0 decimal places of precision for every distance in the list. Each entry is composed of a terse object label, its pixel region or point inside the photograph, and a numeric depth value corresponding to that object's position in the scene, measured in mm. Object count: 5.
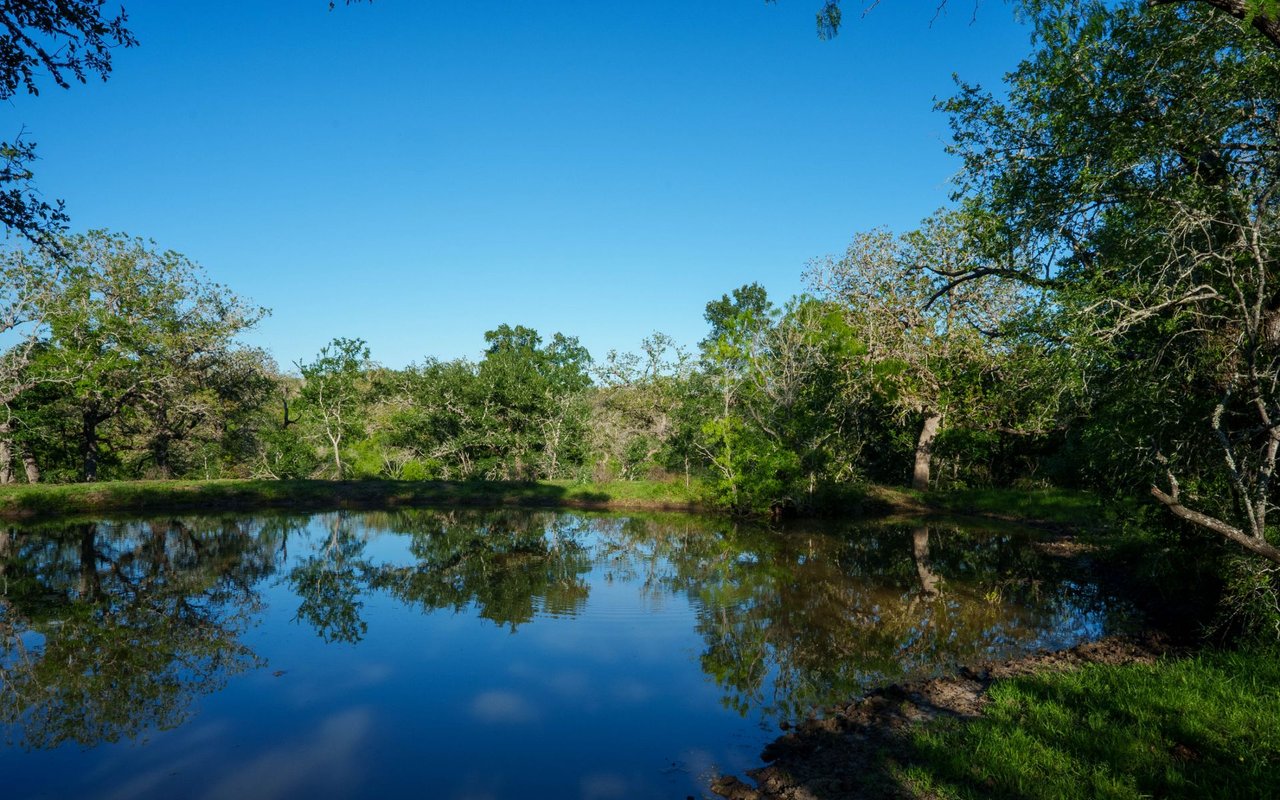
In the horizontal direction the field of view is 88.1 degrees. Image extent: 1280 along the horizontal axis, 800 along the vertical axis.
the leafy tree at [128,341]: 26625
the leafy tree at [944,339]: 11203
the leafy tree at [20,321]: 23516
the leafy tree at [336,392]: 34219
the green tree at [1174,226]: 6750
